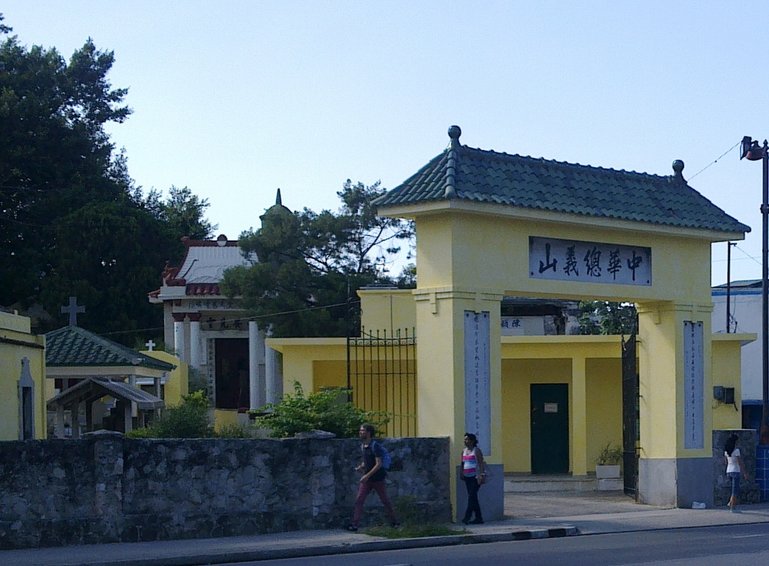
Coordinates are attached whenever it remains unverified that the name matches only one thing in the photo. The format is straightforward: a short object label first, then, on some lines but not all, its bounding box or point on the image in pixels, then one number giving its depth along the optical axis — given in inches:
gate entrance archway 865.5
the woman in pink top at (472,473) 837.2
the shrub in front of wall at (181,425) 890.1
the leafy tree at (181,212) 2845.7
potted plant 1175.0
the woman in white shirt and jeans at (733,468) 983.0
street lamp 1243.2
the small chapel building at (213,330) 1991.9
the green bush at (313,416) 842.2
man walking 796.6
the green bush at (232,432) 938.7
